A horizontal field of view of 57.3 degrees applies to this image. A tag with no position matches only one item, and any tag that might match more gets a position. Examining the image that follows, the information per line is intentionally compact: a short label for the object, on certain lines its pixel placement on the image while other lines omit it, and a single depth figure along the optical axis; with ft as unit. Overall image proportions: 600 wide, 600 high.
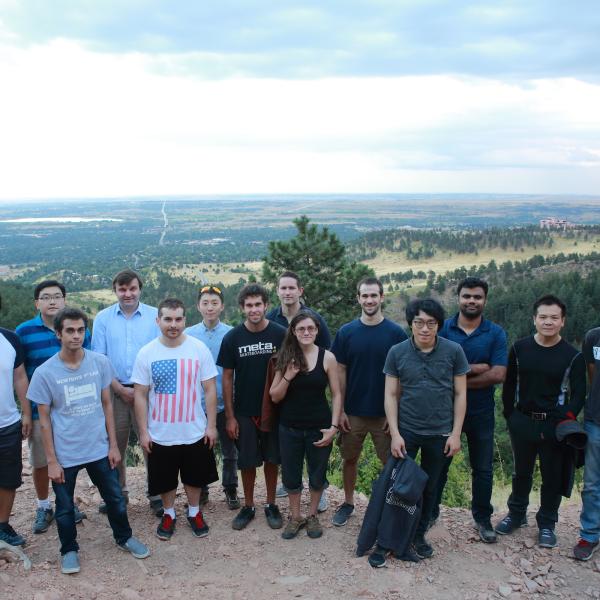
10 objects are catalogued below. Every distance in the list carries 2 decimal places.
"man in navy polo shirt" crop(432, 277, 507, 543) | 14.30
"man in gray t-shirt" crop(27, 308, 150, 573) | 13.10
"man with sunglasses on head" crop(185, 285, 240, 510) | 16.02
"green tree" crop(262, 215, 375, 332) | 50.85
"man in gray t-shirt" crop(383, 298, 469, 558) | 13.35
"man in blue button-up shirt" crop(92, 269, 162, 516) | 15.51
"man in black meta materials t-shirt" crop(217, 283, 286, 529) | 14.78
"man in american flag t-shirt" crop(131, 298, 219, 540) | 14.16
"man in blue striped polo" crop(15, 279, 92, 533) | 14.61
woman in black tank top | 14.06
